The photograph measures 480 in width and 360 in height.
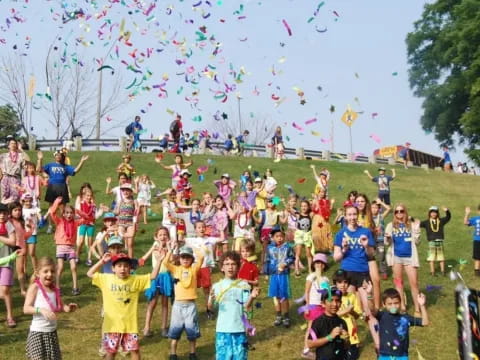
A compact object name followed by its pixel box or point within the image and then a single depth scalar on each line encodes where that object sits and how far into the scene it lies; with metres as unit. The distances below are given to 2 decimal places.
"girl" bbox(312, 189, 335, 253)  15.68
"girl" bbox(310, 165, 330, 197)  18.36
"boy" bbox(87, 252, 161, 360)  8.38
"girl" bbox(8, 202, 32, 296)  11.16
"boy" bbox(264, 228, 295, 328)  11.48
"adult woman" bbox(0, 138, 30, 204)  16.09
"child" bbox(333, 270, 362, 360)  8.38
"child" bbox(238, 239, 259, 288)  9.94
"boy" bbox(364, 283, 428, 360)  7.49
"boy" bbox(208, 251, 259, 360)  8.47
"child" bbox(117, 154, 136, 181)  21.03
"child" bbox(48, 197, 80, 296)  12.69
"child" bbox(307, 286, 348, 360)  7.10
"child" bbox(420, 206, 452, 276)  15.62
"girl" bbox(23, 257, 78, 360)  7.76
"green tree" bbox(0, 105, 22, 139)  55.20
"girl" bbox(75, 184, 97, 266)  13.97
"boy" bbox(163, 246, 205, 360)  9.66
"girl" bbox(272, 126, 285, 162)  33.19
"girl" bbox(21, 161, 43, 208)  16.33
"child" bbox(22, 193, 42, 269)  13.01
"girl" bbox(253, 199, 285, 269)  15.69
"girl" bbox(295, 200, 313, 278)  15.16
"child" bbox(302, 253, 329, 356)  9.64
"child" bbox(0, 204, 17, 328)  10.59
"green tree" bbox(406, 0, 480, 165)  41.75
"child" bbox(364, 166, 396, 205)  20.92
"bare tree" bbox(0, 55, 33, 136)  56.53
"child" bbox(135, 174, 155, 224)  20.00
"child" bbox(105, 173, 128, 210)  15.54
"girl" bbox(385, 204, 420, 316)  12.15
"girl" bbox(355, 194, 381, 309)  9.36
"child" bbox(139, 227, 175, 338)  10.85
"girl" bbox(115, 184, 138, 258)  14.46
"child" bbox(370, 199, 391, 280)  14.80
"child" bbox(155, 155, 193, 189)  18.80
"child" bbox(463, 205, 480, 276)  15.31
